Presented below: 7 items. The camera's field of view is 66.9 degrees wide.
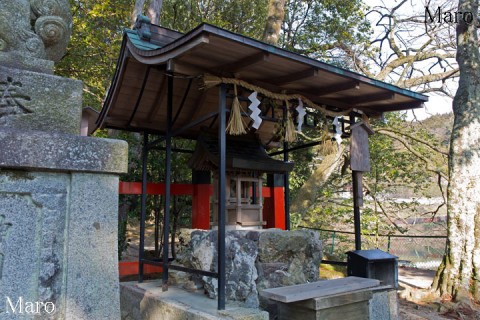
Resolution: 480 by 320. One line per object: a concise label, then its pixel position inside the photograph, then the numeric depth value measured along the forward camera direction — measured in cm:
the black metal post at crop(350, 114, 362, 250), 567
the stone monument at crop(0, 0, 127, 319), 221
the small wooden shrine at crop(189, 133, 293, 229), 530
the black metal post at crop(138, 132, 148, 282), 554
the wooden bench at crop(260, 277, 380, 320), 367
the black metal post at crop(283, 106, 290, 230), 692
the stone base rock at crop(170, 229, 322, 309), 462
